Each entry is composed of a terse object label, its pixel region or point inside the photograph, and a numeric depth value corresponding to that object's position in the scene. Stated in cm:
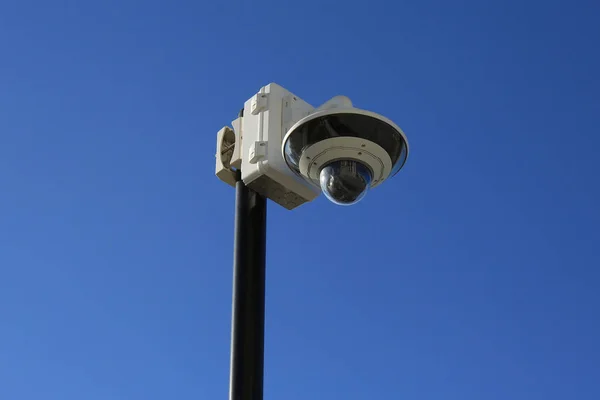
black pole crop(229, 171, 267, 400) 331
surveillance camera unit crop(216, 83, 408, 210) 349
